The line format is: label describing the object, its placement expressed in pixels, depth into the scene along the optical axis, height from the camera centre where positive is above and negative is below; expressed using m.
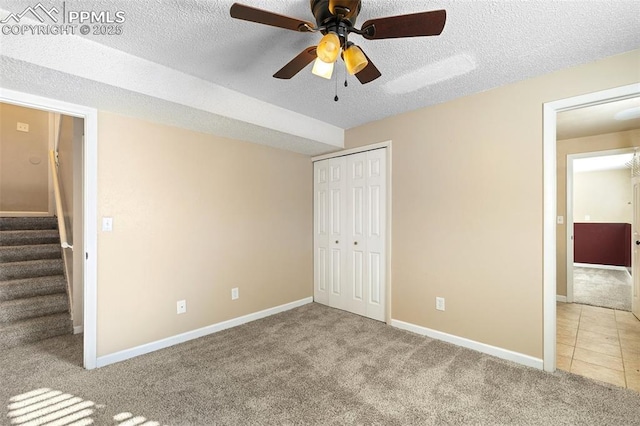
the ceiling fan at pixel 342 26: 1.27 +0.88
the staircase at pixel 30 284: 2.77 -0.76
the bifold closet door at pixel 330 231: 3.77 -0.23
